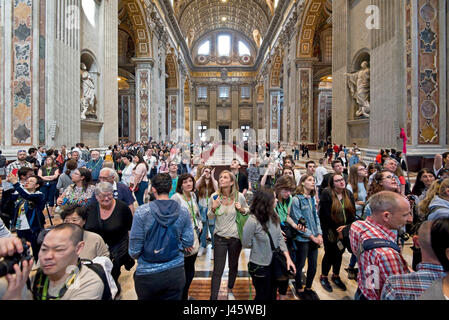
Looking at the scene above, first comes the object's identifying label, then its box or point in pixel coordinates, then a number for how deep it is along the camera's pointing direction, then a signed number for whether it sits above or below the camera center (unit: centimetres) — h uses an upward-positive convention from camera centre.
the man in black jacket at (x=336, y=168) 427 -19
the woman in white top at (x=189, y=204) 272 -53
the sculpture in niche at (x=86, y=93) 1035 +245
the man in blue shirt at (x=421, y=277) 140 -63
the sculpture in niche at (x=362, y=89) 1057 +265
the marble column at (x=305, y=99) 1889 +399
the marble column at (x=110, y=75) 1170 +355
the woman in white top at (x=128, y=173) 559 -33
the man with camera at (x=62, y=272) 131 -58
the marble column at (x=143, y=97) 1814 +402
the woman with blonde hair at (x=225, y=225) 286 -74
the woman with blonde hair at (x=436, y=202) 244 -44
